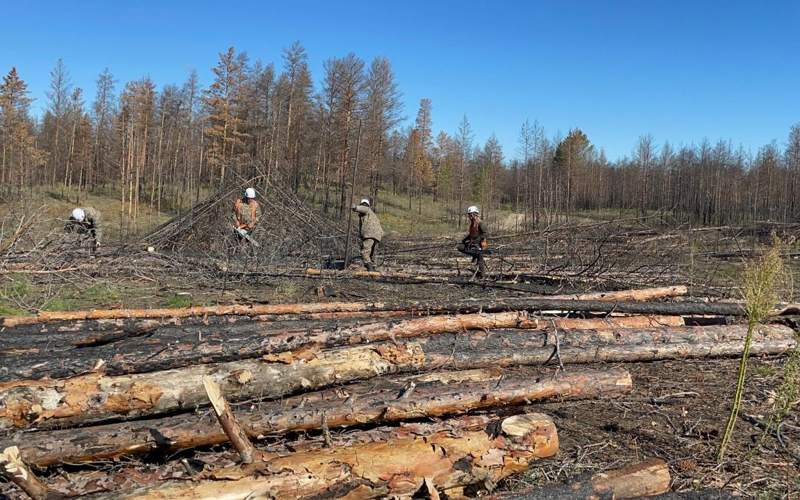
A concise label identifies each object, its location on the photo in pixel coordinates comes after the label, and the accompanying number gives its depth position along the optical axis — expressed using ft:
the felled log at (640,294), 24.71
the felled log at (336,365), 11.48
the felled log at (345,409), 10.25
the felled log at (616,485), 9.37
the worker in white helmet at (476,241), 34.76
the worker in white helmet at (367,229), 37.22
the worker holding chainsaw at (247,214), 38.01
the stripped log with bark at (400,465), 8.79
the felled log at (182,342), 13.74
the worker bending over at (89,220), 36.88
